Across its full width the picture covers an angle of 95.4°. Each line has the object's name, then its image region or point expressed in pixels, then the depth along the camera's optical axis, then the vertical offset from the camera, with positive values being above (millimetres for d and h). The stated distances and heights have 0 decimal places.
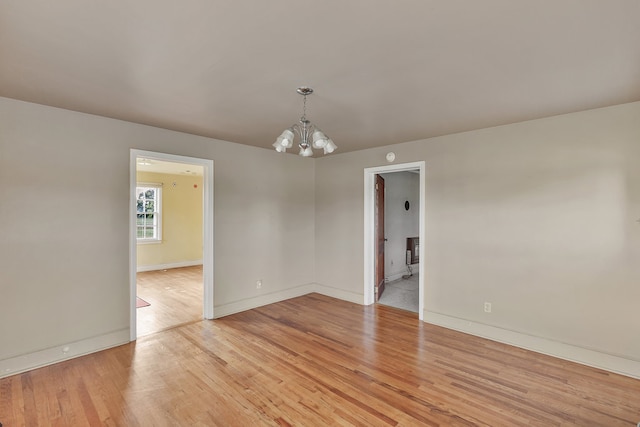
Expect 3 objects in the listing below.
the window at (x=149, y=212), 7586 +66
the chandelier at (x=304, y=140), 2455 +644
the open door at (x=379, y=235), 4946 -349
